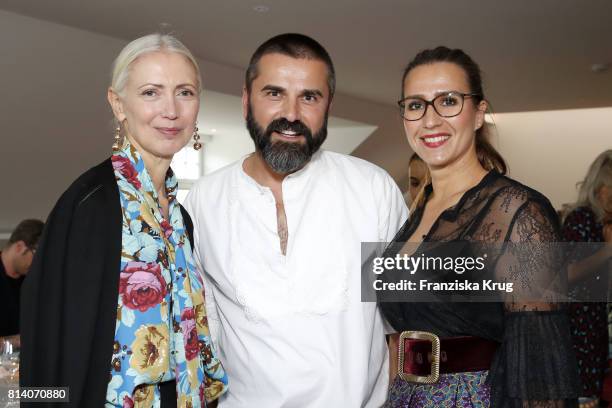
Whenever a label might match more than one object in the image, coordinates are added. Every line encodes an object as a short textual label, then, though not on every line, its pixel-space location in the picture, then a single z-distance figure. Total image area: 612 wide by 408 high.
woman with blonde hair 1.51
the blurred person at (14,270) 3.81
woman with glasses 1.61
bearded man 2.05
